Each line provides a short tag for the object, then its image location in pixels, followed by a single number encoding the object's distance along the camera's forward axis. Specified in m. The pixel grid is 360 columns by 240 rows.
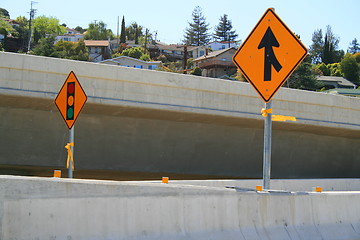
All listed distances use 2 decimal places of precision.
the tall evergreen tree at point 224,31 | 151.62
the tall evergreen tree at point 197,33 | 153.50
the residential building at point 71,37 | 126.66
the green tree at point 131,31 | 150.62
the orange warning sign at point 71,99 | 9.38
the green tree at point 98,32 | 137.88
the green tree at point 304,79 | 57.41
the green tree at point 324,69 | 87.91
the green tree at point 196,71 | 77.81
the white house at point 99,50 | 96.69
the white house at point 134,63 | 76.91
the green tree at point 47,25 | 127.88
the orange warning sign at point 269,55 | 7.47
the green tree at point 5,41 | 86.43
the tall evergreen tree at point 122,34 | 123.11
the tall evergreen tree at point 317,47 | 127.84
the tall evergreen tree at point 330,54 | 104.00
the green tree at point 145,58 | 89.94
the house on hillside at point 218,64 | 81.75
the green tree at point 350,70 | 85.30
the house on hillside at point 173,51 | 110.62
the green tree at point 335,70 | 86.00
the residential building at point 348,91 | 40.06
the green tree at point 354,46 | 164.62
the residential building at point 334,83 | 75.69
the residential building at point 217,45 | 123.69
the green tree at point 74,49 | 73.37
